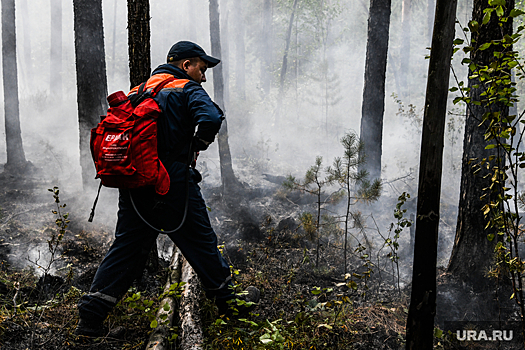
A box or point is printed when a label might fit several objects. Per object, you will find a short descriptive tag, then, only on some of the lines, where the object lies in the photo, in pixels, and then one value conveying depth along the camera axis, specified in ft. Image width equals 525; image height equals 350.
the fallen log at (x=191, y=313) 7.63
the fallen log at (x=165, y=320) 7.38
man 8.09
